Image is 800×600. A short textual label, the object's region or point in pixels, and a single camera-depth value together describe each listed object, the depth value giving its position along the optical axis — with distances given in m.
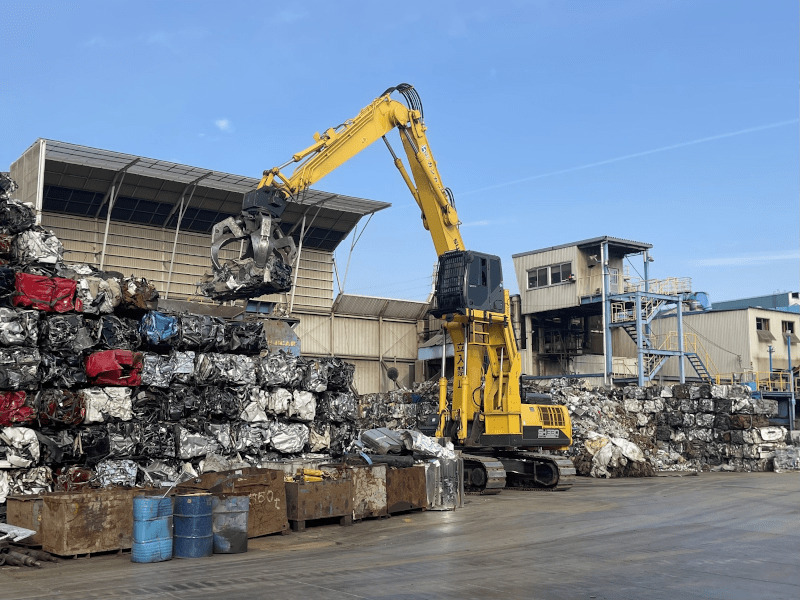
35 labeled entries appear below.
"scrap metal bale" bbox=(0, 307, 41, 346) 14.20
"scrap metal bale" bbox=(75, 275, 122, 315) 15.53
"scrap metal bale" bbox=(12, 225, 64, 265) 15.32
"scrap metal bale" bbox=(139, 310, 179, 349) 16.23
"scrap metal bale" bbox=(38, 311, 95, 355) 14.87
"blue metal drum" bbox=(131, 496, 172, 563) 11.09
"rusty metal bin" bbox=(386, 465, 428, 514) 16.12
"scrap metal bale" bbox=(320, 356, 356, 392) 19.06
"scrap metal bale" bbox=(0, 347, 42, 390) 13.99
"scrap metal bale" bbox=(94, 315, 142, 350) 15.68
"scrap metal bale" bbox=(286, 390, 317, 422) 17.91
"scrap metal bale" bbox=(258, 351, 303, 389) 17.58
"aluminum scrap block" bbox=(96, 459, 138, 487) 15.12
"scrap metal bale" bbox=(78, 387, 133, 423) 15.07
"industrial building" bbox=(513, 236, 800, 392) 41.62
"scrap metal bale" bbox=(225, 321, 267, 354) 17.52
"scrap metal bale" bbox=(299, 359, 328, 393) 18.28
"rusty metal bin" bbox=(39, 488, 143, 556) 11.20
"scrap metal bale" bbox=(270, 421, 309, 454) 17.64
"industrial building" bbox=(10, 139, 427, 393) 36.47
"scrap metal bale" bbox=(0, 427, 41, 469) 13.92
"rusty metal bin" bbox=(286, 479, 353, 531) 14.12
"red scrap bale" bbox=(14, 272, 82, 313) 14.68
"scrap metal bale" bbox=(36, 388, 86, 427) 14.52
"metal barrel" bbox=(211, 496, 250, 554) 11.91
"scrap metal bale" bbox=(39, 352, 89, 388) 14.70
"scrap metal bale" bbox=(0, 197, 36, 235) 15.20
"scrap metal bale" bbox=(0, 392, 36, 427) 13.95
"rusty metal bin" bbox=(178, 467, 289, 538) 13.20
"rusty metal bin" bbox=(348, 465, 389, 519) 15.31
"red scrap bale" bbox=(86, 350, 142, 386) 15.24
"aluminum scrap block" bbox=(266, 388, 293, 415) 17.64
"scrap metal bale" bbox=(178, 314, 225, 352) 16.70
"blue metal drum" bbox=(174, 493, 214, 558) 11.45
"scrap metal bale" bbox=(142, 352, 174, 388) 15.95
